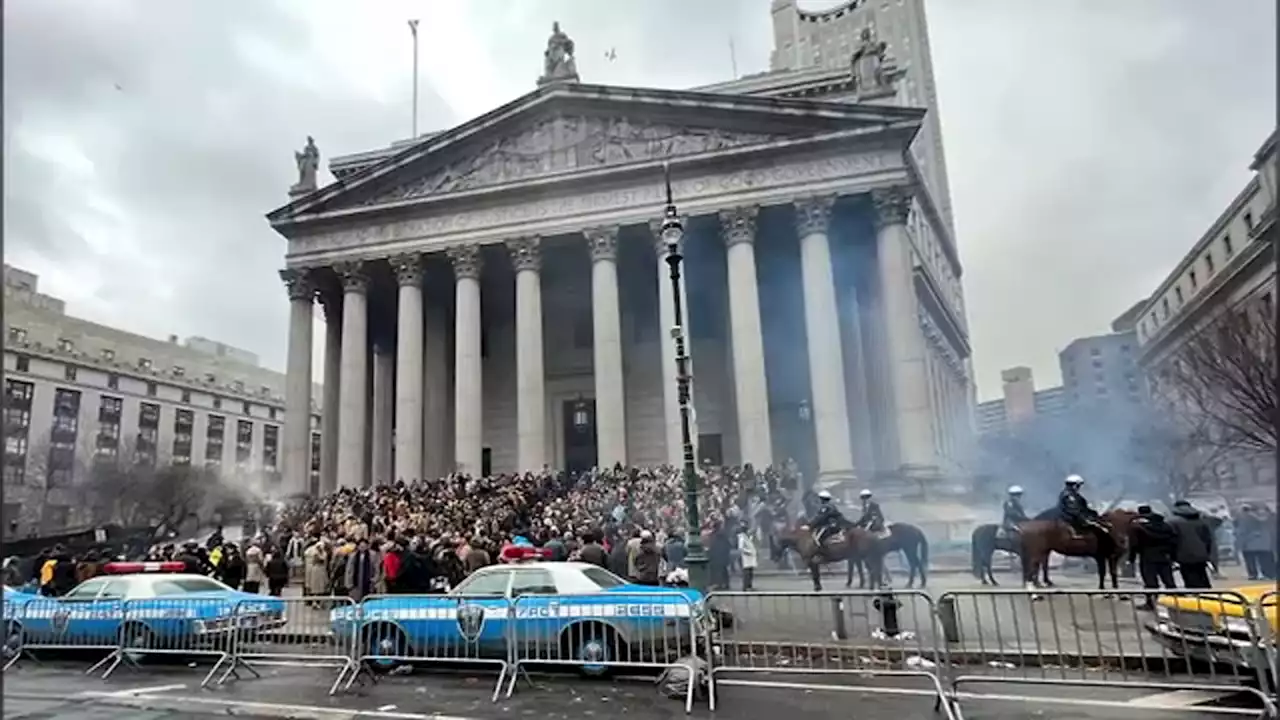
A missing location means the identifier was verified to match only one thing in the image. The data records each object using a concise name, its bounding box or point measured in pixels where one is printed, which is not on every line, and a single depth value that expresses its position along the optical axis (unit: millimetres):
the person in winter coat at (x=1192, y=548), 11047
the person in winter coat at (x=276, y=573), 16578
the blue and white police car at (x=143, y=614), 10727
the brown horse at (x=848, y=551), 13039
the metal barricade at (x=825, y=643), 7891
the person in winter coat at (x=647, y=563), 12391
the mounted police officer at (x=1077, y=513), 12151
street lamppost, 10695
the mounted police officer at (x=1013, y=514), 13192
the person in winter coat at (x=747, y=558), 14234
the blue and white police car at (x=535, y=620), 8656
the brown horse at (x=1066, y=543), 12086
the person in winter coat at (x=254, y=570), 16797
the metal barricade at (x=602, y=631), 8523
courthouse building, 26391
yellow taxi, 6449
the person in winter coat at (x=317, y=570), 16297
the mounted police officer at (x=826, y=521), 13242
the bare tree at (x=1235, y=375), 22531
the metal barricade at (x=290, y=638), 9719
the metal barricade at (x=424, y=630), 9188
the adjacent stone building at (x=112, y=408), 54188
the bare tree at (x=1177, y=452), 31109
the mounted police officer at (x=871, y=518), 13328
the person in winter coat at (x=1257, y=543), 15555
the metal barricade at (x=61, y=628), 11086
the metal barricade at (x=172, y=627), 10680
